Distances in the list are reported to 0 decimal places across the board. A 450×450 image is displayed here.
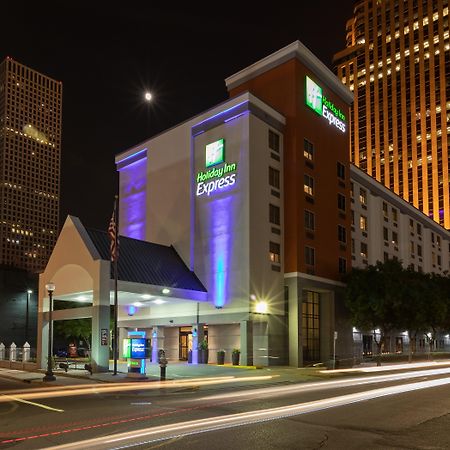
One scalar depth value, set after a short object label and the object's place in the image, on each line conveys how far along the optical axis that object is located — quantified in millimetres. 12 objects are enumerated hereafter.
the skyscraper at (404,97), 142375
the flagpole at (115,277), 30769
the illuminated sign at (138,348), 30977
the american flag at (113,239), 31500
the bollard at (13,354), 40844
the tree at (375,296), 47656
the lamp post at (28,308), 67062
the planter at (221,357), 42791
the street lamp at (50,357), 28505
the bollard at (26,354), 39750
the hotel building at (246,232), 41594
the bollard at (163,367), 28516
